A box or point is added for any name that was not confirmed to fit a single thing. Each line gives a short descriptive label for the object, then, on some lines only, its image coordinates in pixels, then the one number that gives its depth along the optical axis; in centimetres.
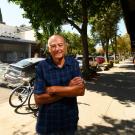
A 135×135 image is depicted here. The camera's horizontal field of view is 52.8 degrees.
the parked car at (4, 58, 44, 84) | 672
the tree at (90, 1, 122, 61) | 1761
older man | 163
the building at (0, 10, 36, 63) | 2126
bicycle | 436
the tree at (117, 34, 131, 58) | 3528
